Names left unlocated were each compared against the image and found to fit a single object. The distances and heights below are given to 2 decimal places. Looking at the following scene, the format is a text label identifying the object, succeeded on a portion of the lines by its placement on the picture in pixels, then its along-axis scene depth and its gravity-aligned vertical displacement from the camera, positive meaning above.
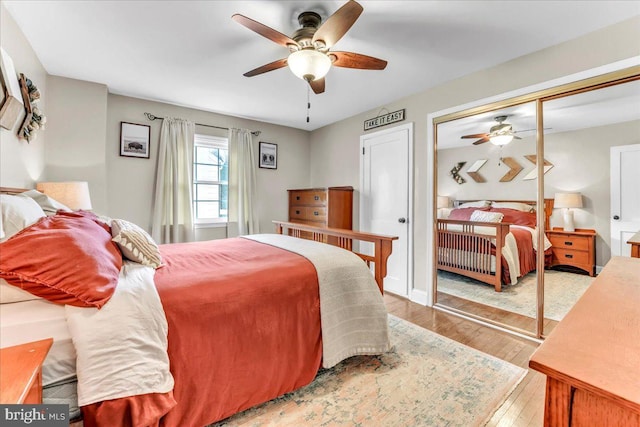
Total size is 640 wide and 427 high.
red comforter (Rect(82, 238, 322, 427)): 1.22 -0.62
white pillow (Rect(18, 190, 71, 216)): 1.79 +0.06
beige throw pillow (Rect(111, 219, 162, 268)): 1.54 -0.18
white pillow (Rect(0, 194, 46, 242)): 1.15 -0.01
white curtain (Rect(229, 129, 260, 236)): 4.02 +0.47
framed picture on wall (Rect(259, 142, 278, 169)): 4.32 +0.91
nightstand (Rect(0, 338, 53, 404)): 0.65 -0.41
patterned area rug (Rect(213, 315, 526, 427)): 1.44 -1.03
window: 3.86 +0.48
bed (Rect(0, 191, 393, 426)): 1.03 -0.49
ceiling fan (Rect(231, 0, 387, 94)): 1.58 +1.08
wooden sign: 3.30 +1.18
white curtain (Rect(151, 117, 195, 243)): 3.46 +0.36
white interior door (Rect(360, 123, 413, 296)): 3.26 +0.29
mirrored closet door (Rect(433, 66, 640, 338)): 2.01 +0.17
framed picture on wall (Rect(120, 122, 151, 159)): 3.29 +0.87
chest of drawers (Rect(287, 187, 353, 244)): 3.72 +0.11
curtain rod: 3.41 +1.20
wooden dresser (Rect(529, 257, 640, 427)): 0.48 -0.29
